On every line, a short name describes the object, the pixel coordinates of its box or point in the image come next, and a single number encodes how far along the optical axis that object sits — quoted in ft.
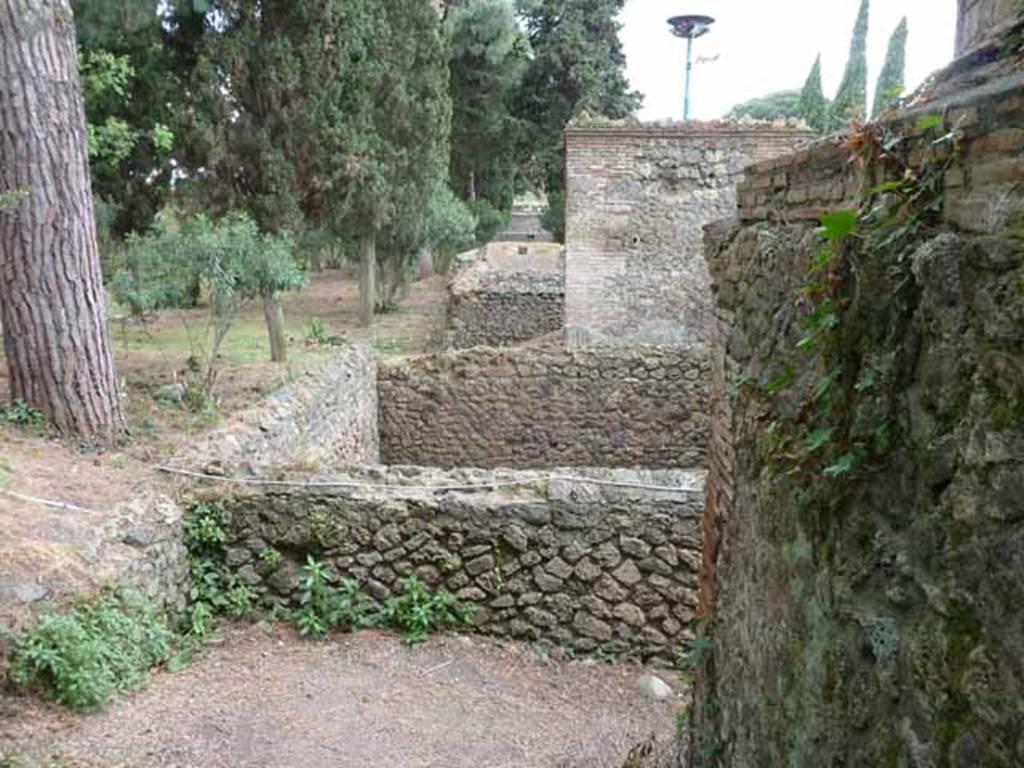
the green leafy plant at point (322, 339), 37.14
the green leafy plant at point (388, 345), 44.52
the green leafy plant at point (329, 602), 17.31
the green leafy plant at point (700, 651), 10.71
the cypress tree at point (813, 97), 74.94
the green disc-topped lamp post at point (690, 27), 42.75
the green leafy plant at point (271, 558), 17.58
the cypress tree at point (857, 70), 69.38
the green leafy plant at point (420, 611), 17.40
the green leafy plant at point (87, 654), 12.54
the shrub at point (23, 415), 19.70
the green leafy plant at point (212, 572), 17.38
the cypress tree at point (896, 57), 66.54
